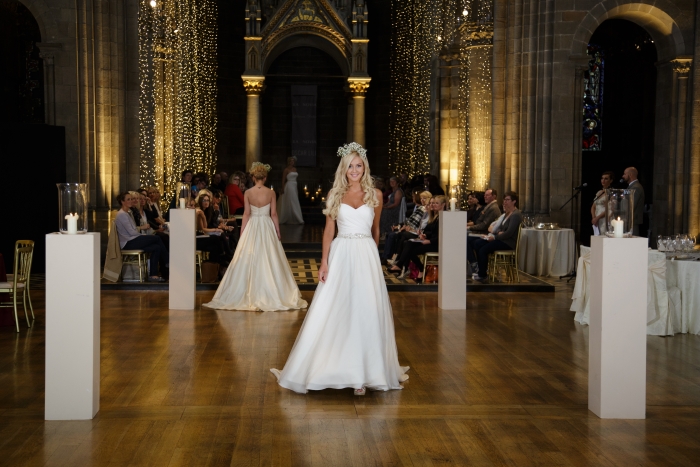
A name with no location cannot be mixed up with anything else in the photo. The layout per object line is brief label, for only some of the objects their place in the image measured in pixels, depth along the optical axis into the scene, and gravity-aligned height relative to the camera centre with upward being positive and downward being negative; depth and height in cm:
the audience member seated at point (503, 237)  1170 -52
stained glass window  2111 +219
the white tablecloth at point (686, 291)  842 -86
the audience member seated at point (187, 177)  1555 +32
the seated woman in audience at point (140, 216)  1213 -28
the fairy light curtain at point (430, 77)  1723 +259
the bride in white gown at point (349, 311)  602 -77
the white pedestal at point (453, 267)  997 -77
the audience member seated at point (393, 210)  1634 -24
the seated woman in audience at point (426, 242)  1180 -60
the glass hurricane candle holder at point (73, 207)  553 -7
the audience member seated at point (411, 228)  1262 -44
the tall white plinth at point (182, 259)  980 -69
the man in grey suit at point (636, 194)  1215 +5
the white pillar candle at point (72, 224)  547 -17
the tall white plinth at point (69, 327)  535 -78
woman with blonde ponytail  984 -77
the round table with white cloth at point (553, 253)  1321 -81
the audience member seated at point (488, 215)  1275 -25
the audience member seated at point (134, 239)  1144 -56
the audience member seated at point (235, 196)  1661 +0
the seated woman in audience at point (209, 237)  1227 -57
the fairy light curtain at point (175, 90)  1598 +222
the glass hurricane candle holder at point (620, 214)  558 -10
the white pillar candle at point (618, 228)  557 -19
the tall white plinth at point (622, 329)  549 -80
